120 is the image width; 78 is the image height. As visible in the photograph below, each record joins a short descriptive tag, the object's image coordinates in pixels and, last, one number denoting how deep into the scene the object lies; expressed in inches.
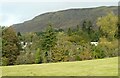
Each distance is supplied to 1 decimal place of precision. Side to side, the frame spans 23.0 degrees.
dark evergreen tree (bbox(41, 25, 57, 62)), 1665.8
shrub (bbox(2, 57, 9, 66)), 1386.6
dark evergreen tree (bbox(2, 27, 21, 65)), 1493.6
